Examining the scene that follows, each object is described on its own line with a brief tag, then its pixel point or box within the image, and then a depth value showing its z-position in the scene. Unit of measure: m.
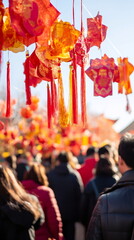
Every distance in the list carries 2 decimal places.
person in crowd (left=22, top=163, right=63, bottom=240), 6.17
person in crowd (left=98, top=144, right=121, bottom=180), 7.10
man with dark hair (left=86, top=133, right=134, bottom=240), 3.81
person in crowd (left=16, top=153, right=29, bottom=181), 9.97
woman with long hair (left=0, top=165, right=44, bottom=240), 4.72
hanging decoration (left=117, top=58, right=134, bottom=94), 5.97
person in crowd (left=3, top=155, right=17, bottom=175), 10.17
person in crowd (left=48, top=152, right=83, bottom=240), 8.75
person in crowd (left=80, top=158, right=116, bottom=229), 6.89
